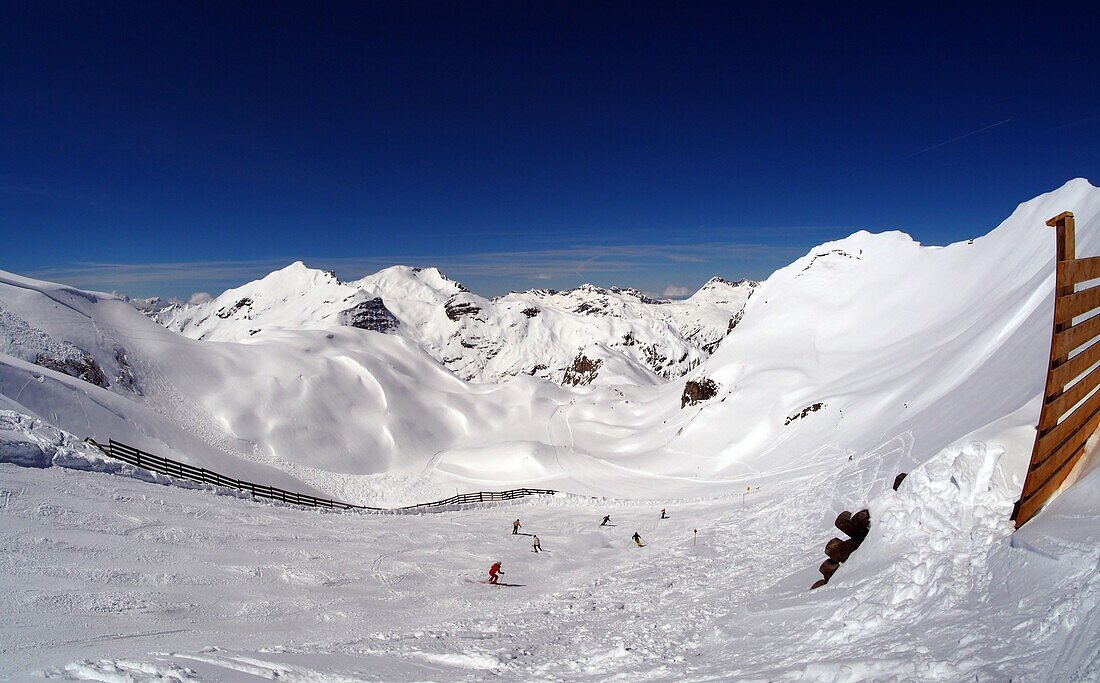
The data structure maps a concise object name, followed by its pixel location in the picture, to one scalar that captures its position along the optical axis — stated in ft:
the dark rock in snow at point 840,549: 30.76
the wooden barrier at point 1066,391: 17.25
